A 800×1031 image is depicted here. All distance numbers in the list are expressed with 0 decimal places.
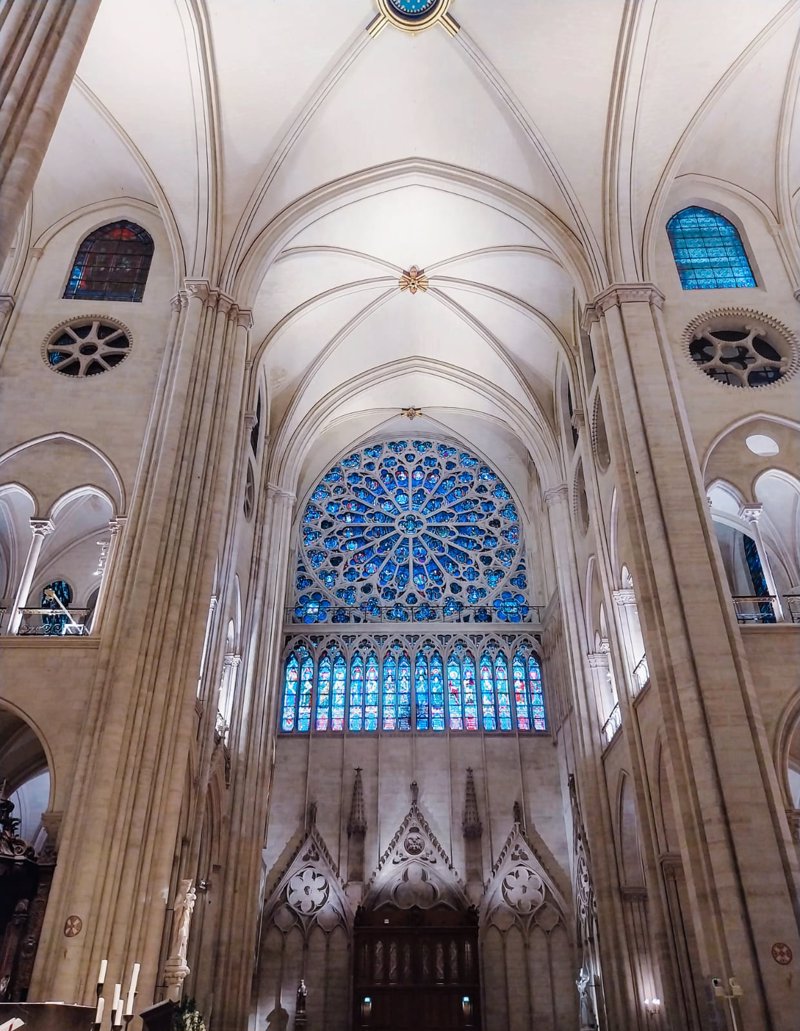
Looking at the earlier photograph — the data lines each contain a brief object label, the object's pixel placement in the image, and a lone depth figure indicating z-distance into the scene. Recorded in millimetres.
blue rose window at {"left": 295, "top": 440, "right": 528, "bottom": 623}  23094
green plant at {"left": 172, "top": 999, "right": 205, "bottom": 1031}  9891
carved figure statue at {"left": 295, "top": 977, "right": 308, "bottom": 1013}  17391
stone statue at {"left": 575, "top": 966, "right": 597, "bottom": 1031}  16141
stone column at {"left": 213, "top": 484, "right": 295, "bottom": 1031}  15000
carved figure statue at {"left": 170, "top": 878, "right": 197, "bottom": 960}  10445
